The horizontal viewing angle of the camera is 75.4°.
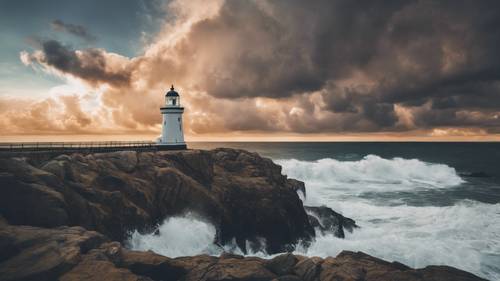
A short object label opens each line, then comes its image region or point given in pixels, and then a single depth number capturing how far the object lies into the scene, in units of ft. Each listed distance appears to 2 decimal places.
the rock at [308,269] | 42.60
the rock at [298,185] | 108.58
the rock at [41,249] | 35.14
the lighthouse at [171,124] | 107.24
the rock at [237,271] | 40.14
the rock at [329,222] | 85.92
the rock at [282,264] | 43.75
